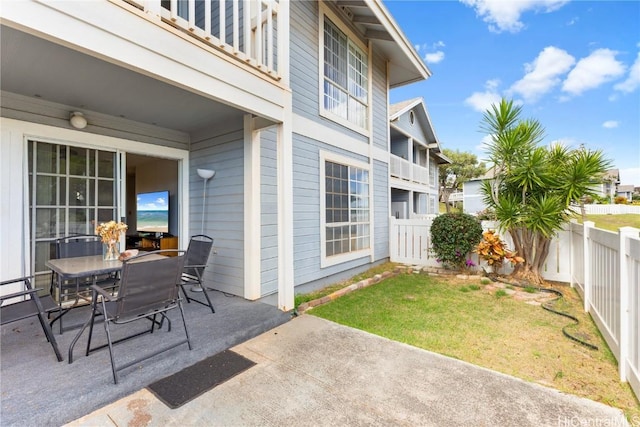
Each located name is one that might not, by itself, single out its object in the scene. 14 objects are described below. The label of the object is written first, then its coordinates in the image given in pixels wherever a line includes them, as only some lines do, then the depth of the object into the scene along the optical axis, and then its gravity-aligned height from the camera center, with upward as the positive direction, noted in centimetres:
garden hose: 303 -142
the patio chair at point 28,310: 238 -88
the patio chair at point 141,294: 238 -74
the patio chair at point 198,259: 383 -67
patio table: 255 -54
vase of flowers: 326 -28
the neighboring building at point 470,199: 2267 +106
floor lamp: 471 +56
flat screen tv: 647 +2
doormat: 224 -146
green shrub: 605 -54
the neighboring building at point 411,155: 1160 +291
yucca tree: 490 +58
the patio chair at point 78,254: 350 -53
